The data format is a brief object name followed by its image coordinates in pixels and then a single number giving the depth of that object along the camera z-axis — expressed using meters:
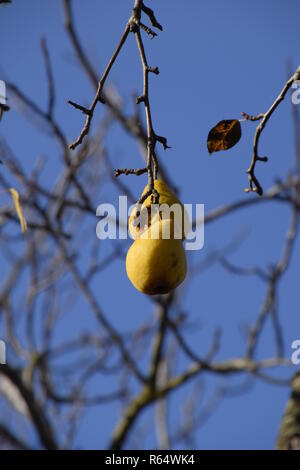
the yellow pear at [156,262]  1.52
